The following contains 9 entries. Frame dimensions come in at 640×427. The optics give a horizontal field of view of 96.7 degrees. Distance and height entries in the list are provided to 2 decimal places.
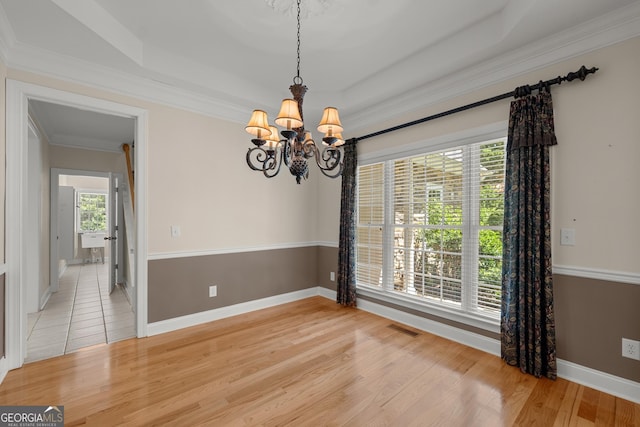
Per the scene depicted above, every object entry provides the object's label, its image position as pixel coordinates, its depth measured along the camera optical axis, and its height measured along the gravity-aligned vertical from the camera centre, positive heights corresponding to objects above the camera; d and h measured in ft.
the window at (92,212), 27.73 +0.05
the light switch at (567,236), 7.42 -0.59
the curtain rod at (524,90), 7.11 +3.50
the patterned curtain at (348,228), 12.95 -0.67
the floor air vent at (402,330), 10.29 -4.35
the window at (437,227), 9.05 -0.51
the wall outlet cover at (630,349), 6.51 -3.11
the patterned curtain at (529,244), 7.45 -0.82
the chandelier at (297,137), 6.76 +1.88
